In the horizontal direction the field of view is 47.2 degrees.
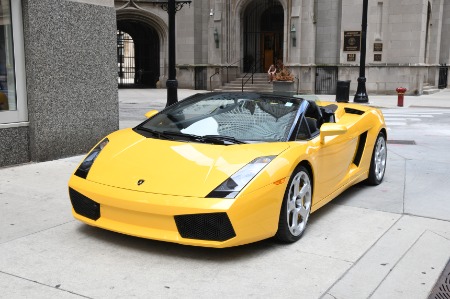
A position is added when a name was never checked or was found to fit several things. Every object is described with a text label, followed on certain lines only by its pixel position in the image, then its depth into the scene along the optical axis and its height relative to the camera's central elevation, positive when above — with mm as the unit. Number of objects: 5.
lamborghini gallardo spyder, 3896 -870
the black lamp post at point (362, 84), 21969 -705
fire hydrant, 20547 -1183
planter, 25453 -929
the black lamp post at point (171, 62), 12656 +114
